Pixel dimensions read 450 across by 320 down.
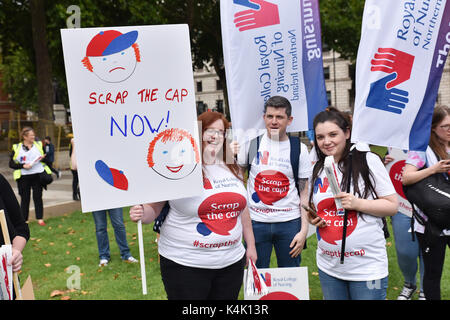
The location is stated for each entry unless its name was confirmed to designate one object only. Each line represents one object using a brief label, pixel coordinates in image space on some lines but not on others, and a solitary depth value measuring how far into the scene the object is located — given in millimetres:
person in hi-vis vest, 8383
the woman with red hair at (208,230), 2631
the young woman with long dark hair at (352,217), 2607
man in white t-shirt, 3537
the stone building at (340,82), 56375
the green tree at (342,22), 19750
